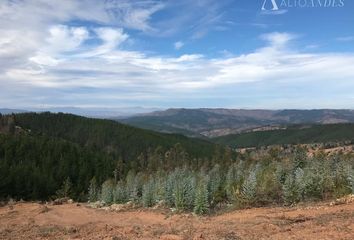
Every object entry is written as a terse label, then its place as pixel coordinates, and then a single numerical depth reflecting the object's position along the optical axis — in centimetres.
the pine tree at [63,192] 8742
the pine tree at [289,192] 4138
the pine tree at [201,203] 3994
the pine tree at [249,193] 4128
